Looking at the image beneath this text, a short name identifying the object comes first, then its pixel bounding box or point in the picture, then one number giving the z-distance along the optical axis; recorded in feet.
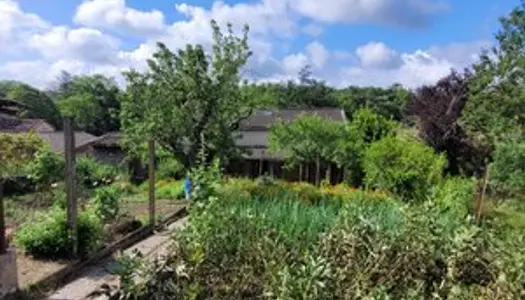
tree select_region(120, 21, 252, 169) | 42.09
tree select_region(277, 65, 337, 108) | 157.48
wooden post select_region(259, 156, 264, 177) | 79.36
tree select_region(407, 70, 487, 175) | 69.26
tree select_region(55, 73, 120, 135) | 136.26
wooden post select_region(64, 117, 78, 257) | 19.36
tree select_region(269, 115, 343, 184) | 62.28
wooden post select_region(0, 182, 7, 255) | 16.41
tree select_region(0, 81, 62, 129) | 131.23
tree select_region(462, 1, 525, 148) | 52.06
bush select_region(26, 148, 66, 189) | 35.24
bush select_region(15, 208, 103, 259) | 20.52
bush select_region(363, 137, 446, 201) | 45.57
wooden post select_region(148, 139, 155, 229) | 28.14
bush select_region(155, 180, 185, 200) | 45.11
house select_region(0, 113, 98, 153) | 75.65
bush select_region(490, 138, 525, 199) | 44.62
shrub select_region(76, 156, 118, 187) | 52.42
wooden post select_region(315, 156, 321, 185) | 63.83
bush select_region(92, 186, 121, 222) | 25.41
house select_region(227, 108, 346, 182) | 71.20
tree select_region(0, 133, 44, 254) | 47.96
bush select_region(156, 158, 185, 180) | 63.82
